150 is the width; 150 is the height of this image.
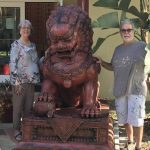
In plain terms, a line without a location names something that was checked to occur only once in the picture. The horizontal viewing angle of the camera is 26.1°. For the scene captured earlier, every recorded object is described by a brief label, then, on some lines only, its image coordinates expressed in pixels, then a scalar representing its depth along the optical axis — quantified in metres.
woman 3.31
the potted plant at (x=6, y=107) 4.81
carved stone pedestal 2.15
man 2.89
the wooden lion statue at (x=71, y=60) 2.21
